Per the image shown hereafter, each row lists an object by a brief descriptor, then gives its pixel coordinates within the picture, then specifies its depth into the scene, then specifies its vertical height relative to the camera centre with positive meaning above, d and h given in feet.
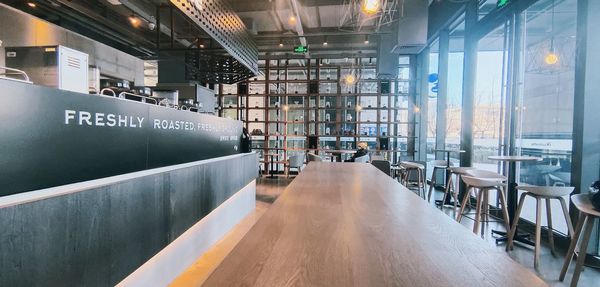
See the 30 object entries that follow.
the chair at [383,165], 15.60 -1.49
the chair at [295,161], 27.25 -2.40
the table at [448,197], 16.53 -3.88
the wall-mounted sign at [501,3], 15.01 +6.80
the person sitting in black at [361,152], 20.82 -1.14
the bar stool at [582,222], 7.54 -2.11
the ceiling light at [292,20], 20.93 +8.15
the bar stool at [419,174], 18.10 -2.45
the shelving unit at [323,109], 31.12 +2.79
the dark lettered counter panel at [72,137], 5.05 -0.14
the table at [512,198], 12.26 -2.83
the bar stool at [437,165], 18.00 -1.67
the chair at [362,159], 19.52 -1.50
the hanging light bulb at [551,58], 12.78 +3.47
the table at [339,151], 25.49 -1.41
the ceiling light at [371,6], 9.39 +4.04
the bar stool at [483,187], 10.99 -1.80
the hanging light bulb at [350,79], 25.66 +4.78
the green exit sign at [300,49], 25.89 +7.29
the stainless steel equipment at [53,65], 7.86 +1.75
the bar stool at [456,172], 14.28 -1.65
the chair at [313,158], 22.17 -1.69
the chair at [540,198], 9.53 -1.90
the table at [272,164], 31.95 -3.29
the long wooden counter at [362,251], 2.38 -1.10
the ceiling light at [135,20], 21.01 +7.81
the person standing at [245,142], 20.22 -0.58
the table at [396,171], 21.64 -2.79
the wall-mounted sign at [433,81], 25.28 +4.83
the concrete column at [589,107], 10.33 +1.13
